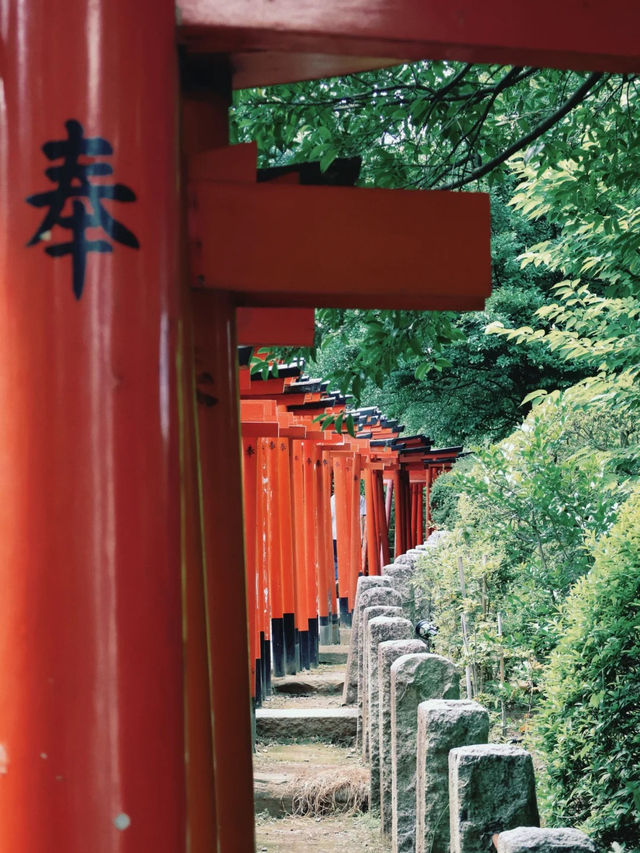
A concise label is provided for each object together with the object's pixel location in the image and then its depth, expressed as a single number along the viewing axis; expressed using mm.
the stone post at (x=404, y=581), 12398
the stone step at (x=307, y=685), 11672
